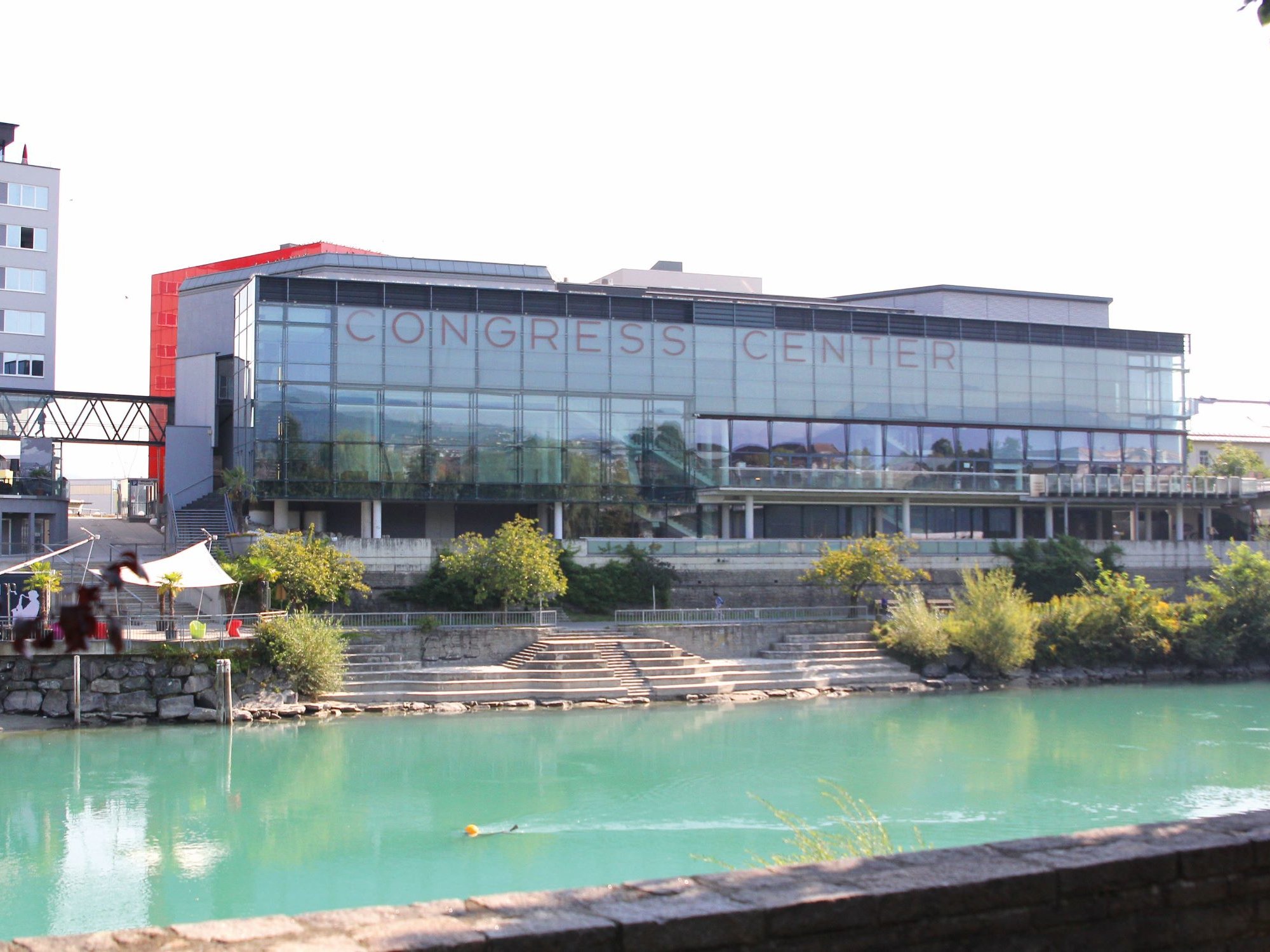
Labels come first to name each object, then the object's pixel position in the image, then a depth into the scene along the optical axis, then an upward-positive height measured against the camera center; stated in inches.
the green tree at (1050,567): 2070.6 -37.8
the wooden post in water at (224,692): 1393.9 -180.0
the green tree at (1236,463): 2583.7 +181.8
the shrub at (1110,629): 1843.0 -130.5
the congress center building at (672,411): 1937.7 +235.9
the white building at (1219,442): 3011.8 +273.6
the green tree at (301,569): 1571.1 -38.7
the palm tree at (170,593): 1407.5 -65.5
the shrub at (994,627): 1755.7 -122.3
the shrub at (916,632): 1753.2 -131.4
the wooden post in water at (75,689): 1357.0 -170.9
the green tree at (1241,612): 1889.8 -105.2
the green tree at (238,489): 1897.1 +81.0
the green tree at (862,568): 1859.0 -38.1
